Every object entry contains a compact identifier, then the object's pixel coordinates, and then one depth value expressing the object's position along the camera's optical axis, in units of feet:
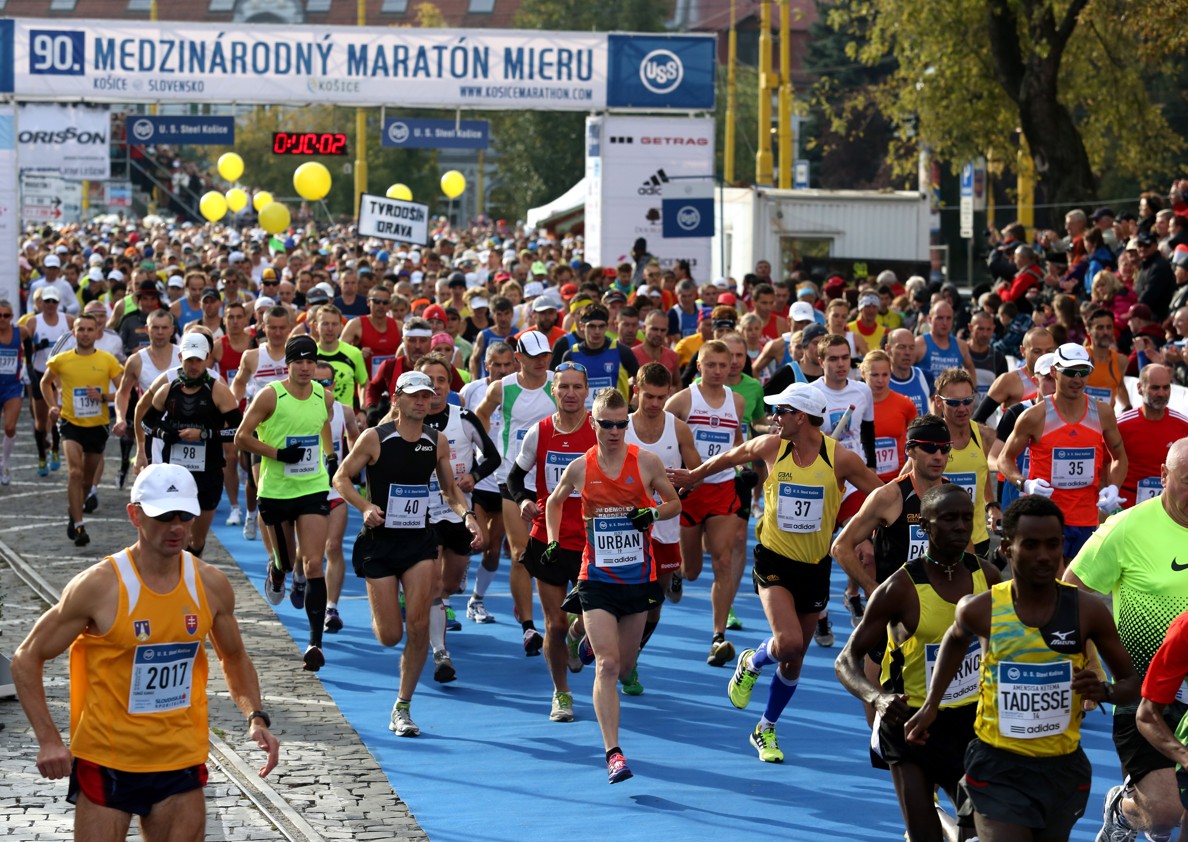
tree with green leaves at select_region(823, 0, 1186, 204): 84.43
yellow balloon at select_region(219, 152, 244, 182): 125.59
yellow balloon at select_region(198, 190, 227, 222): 135.13
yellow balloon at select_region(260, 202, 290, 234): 118.42
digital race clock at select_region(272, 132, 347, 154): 101.30
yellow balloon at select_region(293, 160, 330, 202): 104.78
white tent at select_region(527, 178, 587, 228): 148.05
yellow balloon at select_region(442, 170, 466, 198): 127.44
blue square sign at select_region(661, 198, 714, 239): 85.35
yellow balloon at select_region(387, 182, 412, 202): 123.31
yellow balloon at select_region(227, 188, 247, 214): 146.41
